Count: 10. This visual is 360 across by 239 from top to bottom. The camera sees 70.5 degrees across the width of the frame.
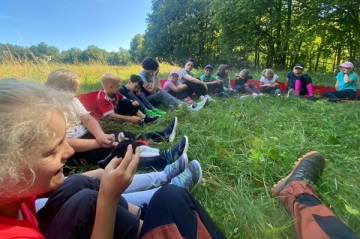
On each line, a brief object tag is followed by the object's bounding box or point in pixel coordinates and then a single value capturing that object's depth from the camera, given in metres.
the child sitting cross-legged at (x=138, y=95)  3.24
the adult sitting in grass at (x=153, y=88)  3.68
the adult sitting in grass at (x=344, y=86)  4.22
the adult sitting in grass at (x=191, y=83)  4.55
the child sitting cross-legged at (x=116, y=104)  2.59
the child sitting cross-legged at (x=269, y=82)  5.04
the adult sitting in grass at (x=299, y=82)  4.57
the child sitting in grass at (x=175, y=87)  4.24
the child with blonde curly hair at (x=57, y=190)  0.53
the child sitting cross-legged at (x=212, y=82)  5.05
